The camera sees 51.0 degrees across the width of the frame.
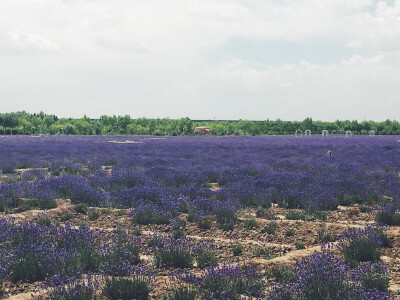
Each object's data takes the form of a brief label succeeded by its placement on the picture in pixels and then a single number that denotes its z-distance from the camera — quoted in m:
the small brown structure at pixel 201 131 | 68.69
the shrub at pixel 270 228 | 7.56
